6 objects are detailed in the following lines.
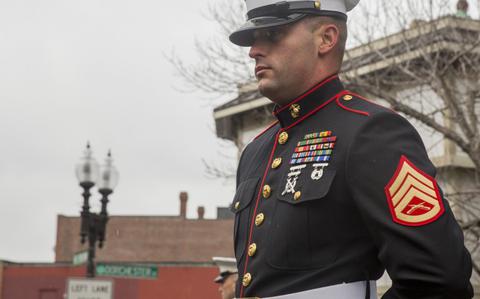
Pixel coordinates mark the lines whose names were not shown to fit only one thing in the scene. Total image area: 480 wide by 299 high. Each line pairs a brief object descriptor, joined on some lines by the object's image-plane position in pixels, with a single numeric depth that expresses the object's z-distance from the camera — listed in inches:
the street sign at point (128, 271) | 743.2
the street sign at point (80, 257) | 794.8
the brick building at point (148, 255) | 1776.6
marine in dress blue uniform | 122.7
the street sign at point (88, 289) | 707.4
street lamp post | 773.3
